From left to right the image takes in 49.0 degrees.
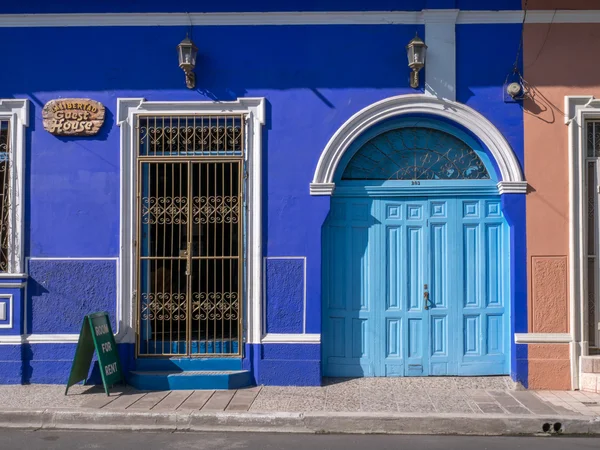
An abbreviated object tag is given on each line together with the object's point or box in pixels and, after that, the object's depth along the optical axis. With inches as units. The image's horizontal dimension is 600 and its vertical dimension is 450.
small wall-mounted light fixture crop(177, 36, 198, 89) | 305.0
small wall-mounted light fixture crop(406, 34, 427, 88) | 304.3
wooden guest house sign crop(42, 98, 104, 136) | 314.5
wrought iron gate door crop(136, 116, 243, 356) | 313.1
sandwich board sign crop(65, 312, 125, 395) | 290.5
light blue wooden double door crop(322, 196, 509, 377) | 315.3
